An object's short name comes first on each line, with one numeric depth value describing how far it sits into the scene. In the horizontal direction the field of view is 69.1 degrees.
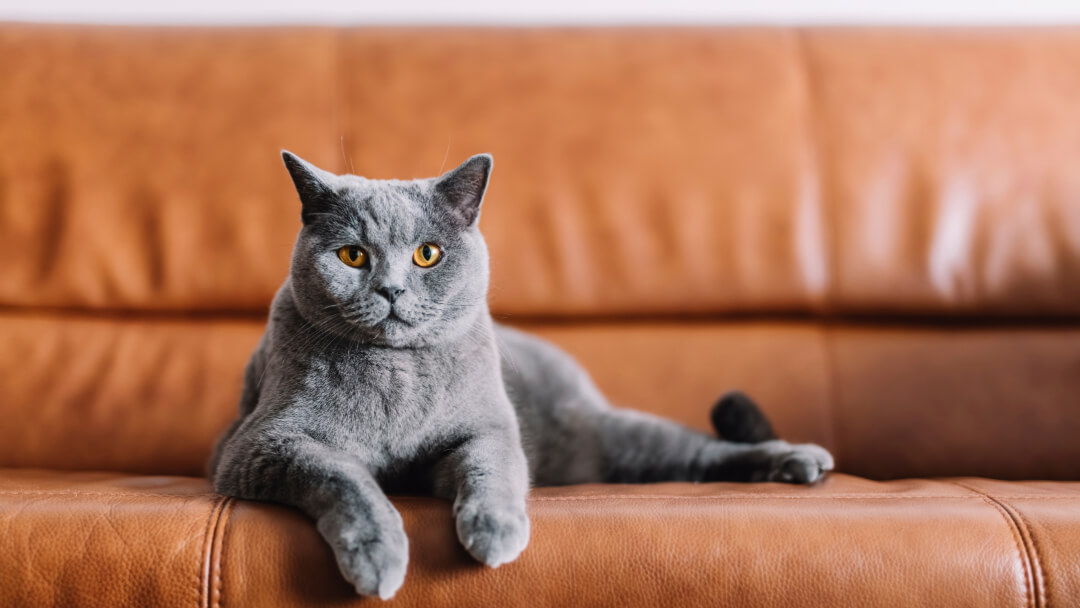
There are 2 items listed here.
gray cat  0.84
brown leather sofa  1.41
